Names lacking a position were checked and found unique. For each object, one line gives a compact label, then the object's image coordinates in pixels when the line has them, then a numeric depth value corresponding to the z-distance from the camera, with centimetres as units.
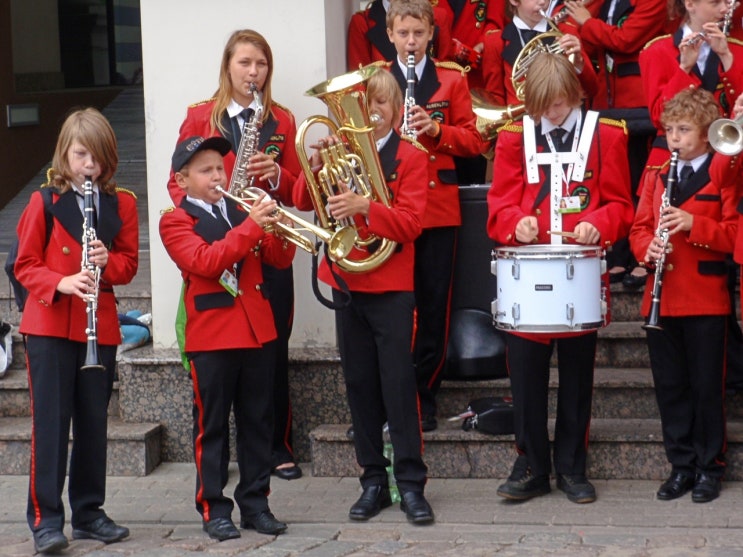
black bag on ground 1335
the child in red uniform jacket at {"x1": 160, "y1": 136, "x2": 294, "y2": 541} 1181
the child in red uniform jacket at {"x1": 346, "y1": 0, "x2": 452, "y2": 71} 1485
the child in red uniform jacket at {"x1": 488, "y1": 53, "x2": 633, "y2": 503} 1223
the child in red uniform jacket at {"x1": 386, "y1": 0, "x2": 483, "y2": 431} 1361
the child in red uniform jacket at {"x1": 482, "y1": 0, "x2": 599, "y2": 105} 1459
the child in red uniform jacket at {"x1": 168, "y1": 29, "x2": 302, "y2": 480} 1326
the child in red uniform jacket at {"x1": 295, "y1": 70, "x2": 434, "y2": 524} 1216
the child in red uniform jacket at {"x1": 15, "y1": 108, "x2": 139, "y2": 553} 1176
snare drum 1170
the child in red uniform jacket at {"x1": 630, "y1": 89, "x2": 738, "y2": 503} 1222
